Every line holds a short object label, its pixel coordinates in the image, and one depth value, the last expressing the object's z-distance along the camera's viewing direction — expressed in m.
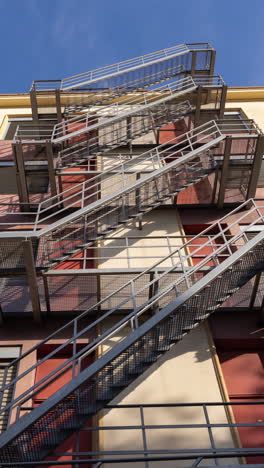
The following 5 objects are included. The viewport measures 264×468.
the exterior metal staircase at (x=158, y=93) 15.78
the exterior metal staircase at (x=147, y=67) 18.47
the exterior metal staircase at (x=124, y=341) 7.28
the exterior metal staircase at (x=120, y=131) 14.42
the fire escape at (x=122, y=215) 7.71
